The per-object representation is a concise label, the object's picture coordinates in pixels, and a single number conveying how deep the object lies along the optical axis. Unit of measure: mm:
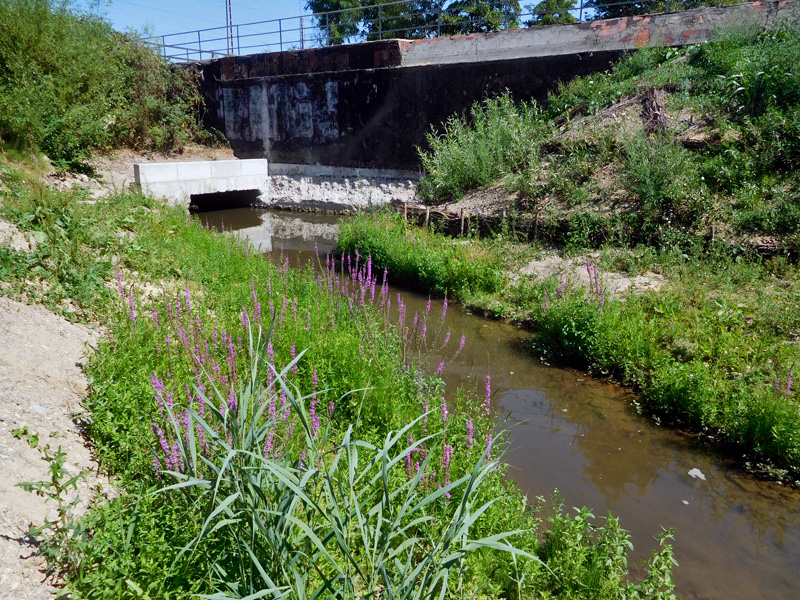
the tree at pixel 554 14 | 29156
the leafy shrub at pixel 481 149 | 12633
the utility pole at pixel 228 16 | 29303
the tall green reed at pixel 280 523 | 2131
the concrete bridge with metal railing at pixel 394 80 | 13949
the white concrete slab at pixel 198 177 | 14820
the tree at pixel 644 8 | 25453
